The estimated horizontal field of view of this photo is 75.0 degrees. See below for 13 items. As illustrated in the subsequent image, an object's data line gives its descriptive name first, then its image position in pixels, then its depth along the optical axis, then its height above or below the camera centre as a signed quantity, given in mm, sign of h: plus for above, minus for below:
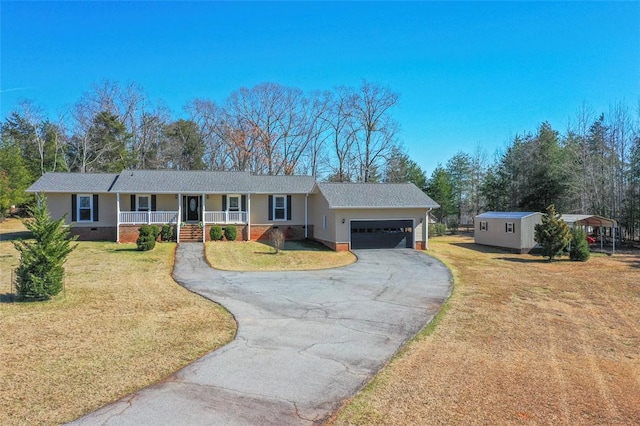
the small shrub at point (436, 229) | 35656 -1420
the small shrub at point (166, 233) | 24072 -1088
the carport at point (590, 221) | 26758 -581
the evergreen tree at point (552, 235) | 21922 -1198
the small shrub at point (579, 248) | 22109 -1899
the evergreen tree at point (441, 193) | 42794 +2091
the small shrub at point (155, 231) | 22562 -905
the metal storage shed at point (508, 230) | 25328 -1115
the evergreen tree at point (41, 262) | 10711 -1223
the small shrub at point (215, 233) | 24766 -1133
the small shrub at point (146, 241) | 20516 -1316
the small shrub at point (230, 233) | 25078 -1152
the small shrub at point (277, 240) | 21062 -1343
